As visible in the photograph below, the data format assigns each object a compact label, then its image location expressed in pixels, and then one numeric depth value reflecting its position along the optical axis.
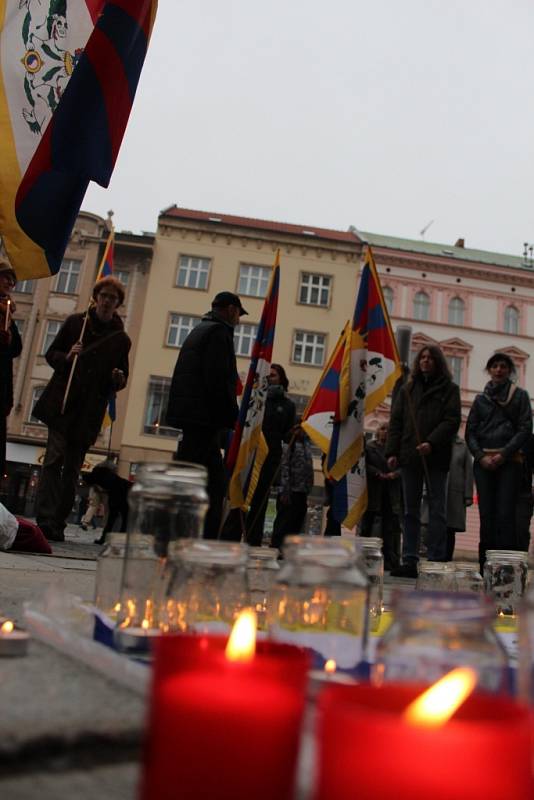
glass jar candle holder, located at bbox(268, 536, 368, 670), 0.87
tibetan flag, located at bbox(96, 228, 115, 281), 7.73
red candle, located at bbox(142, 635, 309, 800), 0.43
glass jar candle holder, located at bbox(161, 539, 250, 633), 0.98
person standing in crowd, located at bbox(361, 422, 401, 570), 6.57
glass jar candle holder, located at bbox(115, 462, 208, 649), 1.19
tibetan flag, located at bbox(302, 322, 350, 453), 6.45
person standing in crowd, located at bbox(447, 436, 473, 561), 5.73
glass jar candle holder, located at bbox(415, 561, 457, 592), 2.35
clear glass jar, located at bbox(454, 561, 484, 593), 2.30
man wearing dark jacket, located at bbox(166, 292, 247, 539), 4.47
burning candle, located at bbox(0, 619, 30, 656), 0.91
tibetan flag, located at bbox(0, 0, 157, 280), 2.70
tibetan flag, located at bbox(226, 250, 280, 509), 5.01
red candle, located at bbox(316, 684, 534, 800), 0.38
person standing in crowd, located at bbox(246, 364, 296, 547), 5.98
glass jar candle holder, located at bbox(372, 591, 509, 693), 0.58
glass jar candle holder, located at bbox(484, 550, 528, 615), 2.49
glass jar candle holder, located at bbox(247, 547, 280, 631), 1.76
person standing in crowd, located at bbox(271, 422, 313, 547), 6.31
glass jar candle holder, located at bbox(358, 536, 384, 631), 1.97
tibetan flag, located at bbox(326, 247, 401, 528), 5.30
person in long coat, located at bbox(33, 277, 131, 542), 4.86
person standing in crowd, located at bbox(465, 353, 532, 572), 4.70
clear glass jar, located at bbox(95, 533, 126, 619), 1.45
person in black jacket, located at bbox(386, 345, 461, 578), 4.88
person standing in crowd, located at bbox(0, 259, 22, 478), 4.44
